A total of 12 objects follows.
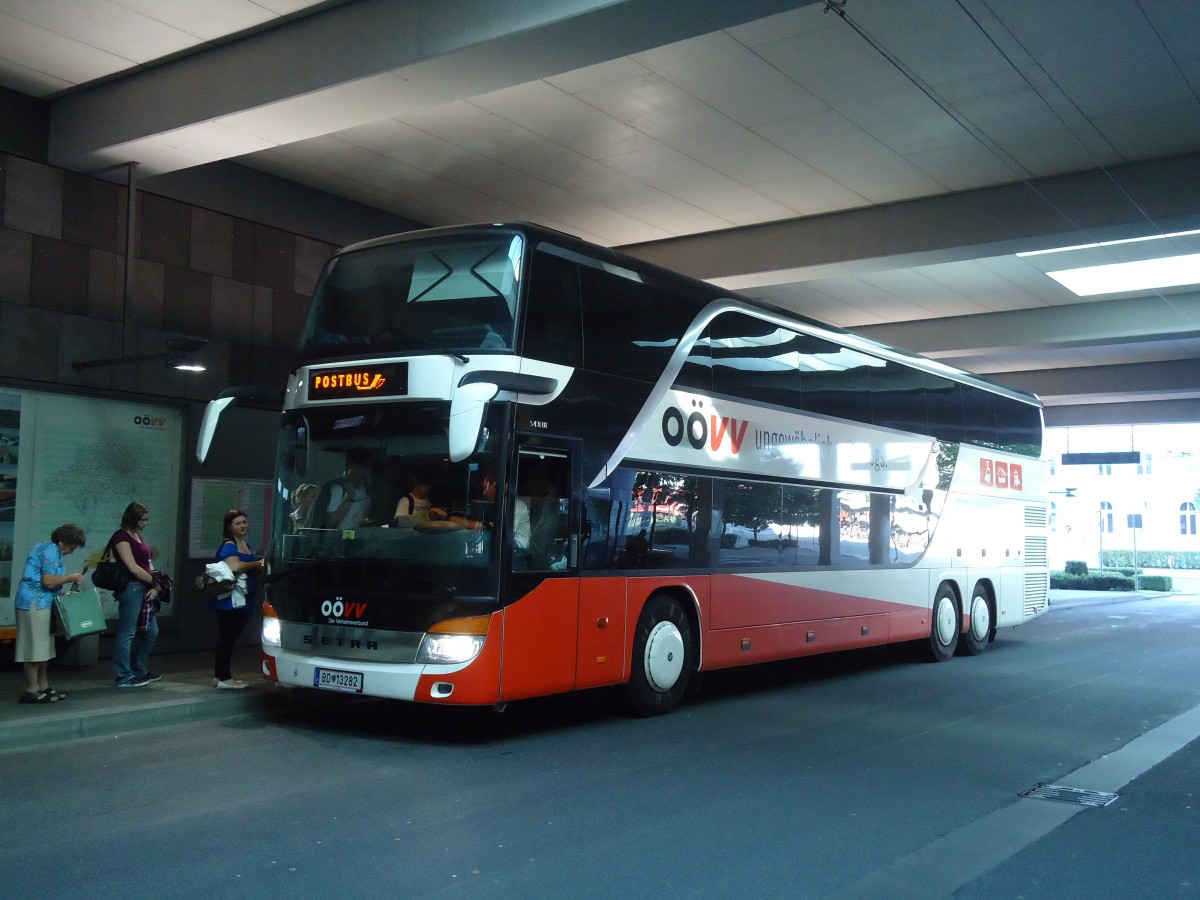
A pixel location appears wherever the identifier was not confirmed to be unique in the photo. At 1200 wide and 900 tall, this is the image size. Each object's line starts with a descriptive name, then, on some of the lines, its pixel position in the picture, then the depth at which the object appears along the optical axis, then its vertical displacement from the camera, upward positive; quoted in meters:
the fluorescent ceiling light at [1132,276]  18.48 +4.47
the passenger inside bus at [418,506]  8.77 +0.18
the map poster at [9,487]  11.80 +0.41
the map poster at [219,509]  13.65 +0.23
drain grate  7.46 -1.77
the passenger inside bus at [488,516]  8.70 +0.11
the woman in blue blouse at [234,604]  10.73 -0.74
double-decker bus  8.73 +0.45
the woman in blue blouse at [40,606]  9.54 -0.69
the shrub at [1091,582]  43.41 -1.85
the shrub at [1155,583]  44.19 -1.88
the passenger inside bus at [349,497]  9.04 +0.25
